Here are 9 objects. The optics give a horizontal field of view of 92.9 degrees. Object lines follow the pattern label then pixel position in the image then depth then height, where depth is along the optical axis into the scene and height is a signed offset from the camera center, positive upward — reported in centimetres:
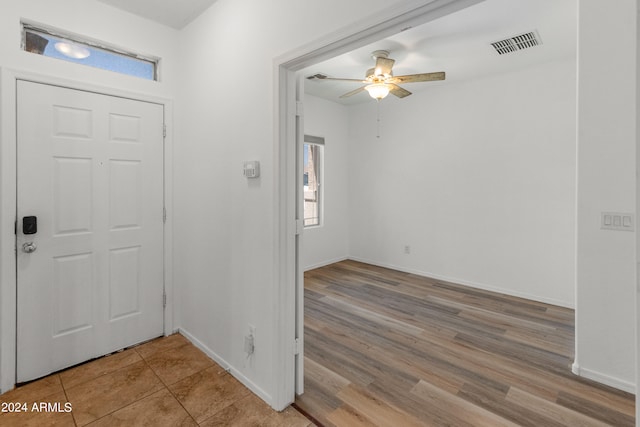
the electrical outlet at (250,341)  208 -90
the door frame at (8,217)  200 -5
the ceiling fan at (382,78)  323 +140
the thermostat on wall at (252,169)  198 +26
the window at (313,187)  538 +38
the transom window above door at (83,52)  215 +122
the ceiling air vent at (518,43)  295 +168
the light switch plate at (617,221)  203 -9
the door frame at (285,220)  182 -7
